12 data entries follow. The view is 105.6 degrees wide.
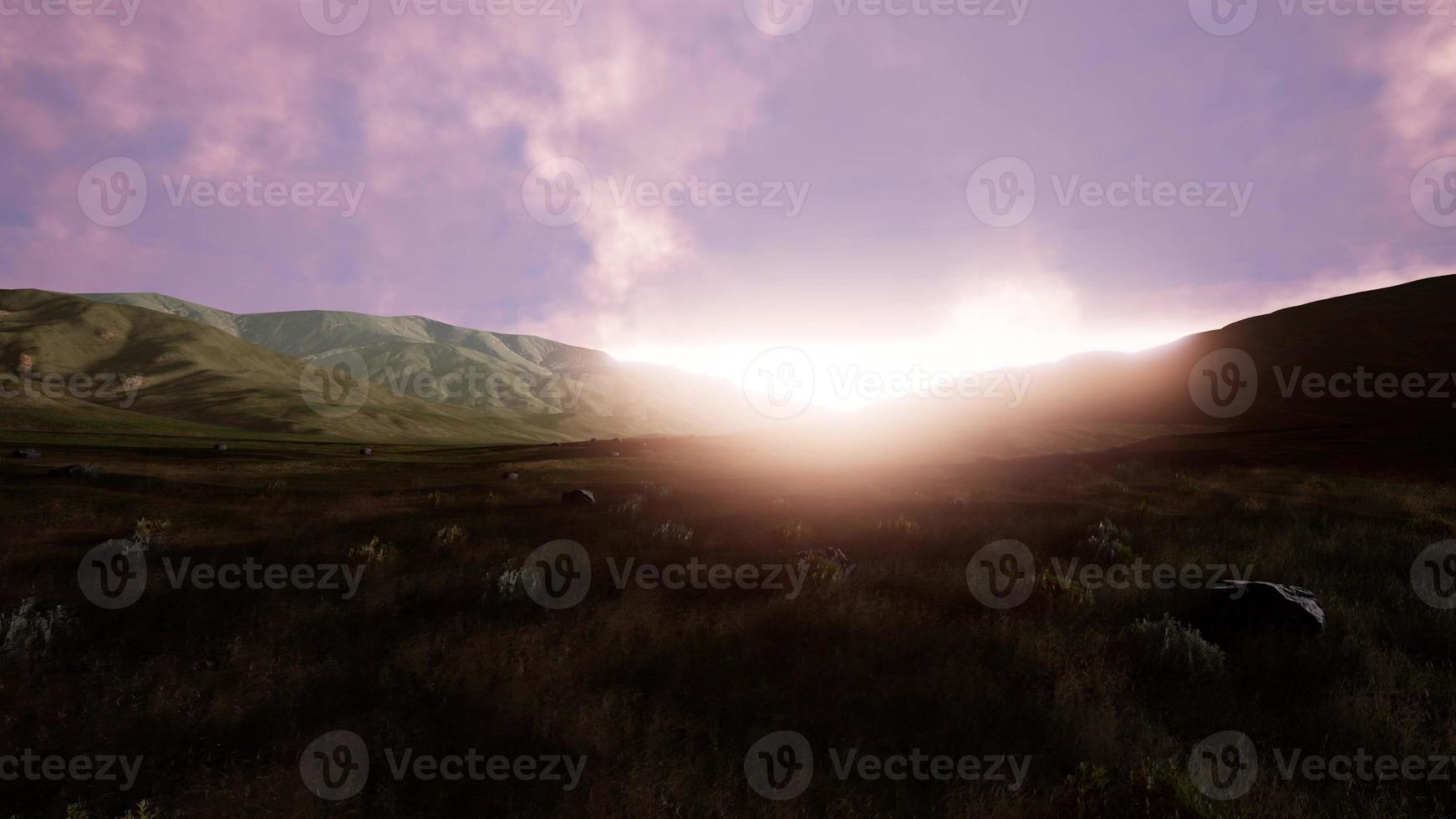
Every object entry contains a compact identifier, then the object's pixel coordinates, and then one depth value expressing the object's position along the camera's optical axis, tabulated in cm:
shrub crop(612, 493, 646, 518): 1939
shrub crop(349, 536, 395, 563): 1320
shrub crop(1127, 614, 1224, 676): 830
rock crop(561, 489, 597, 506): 2098
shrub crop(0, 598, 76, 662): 898
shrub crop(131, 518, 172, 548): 1404
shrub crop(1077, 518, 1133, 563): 1369
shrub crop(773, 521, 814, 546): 1598
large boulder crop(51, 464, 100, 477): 2255
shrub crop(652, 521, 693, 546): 1584
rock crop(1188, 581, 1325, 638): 901
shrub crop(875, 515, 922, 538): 1621
